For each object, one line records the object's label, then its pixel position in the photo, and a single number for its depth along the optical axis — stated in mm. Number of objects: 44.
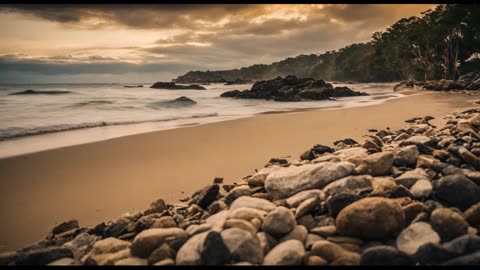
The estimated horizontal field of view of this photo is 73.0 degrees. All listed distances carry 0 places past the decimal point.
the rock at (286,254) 2266
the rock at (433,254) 2146
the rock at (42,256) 2551
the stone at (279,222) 2605
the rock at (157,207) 3454
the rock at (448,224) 2379
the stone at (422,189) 2938
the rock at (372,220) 2432
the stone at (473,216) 2510
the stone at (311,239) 2477
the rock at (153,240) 2580
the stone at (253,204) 3043
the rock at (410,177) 3203
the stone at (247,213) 2793
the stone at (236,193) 3578
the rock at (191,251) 2346
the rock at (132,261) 2457
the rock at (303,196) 3066
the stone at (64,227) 3232
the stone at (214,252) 2293
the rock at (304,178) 3369
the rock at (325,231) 2568
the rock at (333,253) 2212
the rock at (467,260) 2066
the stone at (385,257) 2111
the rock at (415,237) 2320
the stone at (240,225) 2584
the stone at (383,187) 3003
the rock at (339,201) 2770
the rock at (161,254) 2463
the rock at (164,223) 2998
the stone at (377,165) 3573
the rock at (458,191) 2764
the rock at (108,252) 2541
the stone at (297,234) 2561
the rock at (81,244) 2790
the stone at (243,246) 2305
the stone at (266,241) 2449
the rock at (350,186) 3141
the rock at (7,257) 2614
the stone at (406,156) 3740
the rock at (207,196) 3529
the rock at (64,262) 2498
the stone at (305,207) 2855
